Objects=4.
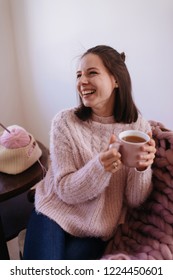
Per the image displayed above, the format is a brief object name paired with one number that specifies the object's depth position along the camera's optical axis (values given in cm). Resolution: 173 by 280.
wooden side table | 88
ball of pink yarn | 94
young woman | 74
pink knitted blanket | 66
